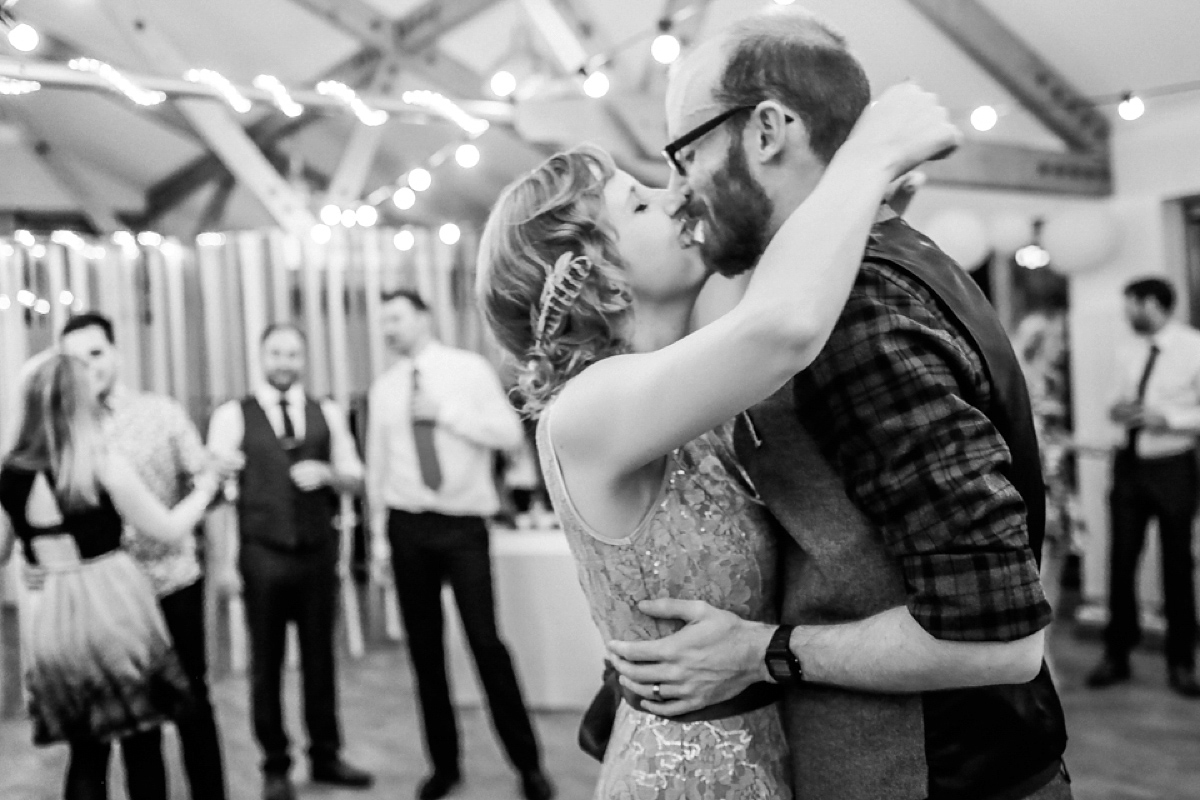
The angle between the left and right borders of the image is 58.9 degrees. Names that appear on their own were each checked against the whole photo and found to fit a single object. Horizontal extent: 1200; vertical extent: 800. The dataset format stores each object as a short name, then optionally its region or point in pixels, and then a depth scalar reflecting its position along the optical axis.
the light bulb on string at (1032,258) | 6.54
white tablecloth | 4.33
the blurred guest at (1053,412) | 4.83
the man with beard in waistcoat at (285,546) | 3.54
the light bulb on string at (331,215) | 6.66
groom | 0.86
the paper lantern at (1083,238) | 5.52
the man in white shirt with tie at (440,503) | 3.42
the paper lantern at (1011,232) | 5.88
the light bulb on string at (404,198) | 6.91
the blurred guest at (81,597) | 2.59
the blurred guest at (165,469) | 3.13
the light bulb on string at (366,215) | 6.77
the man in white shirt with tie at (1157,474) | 4.29
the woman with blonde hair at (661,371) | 0.89
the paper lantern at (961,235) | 5.63
